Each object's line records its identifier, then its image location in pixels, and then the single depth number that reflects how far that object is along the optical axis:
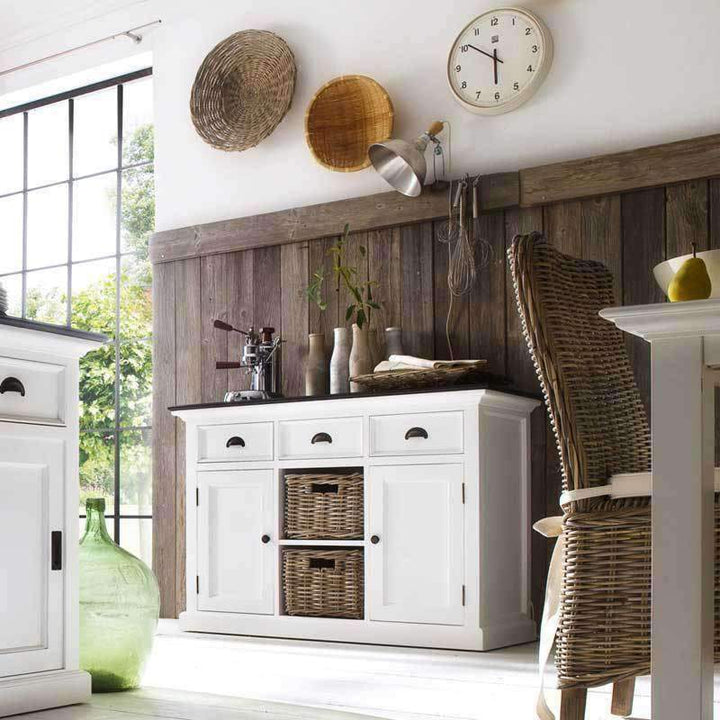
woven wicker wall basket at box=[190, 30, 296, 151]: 4.68
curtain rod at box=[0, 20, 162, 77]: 5.19
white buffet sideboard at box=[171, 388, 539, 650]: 3.56
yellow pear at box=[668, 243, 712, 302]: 1.53
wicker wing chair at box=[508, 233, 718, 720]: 1.72
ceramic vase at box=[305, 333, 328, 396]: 4.29
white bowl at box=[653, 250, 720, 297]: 1.75
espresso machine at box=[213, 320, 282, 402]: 4.40
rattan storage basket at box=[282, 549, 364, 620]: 3.79
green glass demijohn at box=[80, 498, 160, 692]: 2.64
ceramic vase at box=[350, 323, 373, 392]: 4.08
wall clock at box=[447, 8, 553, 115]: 3.99
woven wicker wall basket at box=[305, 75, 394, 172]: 4.36
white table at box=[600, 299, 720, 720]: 1.38
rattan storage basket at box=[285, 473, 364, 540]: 3.82
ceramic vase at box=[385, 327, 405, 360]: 4.12
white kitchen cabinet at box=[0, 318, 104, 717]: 2.34
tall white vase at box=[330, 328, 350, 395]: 4.17
